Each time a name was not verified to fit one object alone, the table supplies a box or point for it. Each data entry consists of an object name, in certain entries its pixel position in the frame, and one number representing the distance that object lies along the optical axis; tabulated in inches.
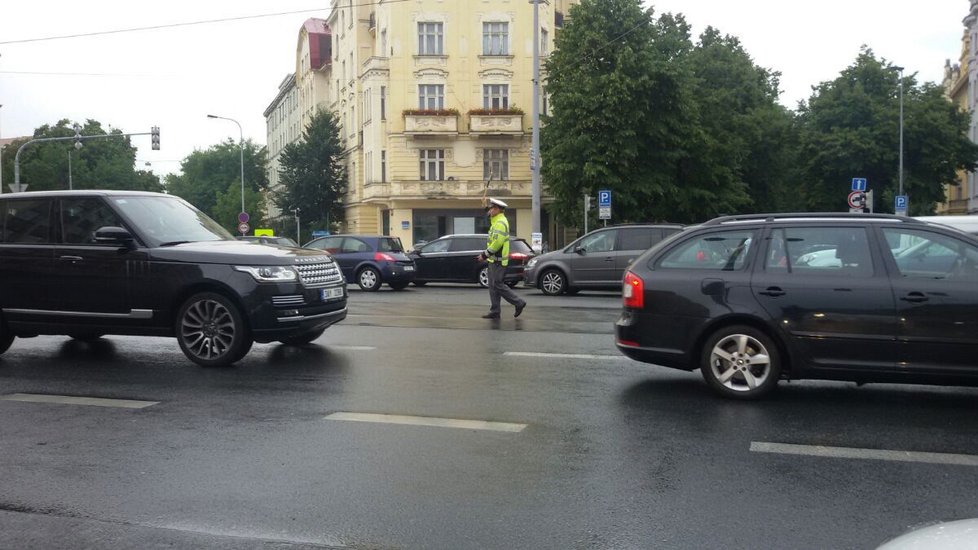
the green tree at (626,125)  1523.1
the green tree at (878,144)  1975.9
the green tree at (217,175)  3637.8
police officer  548.4
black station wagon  269.6
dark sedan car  1008.9
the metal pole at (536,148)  1230.3
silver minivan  832.3
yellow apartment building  1886.1
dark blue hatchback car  960.9
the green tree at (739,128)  1694.5
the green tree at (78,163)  3065.9
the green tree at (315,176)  2233.0
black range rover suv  358.0
